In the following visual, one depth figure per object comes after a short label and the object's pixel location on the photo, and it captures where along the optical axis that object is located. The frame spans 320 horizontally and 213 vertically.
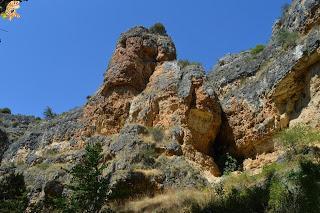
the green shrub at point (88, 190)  15.82
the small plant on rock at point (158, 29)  31.66
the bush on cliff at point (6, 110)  49.86
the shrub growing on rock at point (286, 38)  23.55
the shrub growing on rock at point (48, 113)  47.68
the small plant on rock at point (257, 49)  29.95
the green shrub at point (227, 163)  22.03
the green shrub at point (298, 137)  19.36
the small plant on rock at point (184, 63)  27.75
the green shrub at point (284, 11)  28.17
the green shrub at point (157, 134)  23.20
